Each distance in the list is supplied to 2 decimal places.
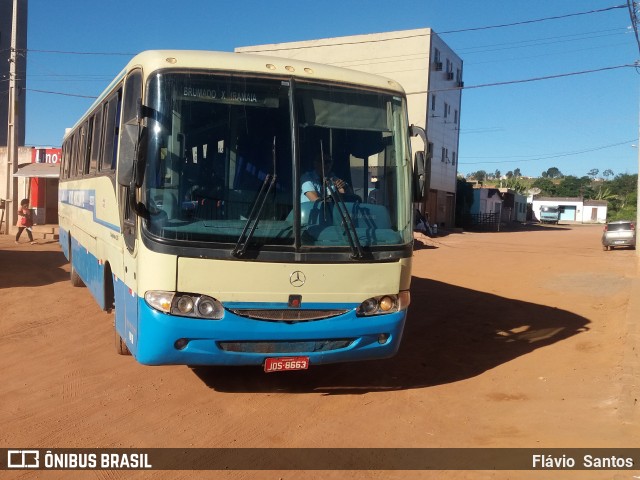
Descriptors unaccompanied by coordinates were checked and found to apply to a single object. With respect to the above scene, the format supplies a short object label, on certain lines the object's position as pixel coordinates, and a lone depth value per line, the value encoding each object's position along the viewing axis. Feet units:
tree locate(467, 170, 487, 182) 473.88
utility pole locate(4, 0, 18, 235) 74.59
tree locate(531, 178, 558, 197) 354.33
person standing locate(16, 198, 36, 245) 69.36
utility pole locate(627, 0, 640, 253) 64.66
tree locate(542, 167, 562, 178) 630.33
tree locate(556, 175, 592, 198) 348.79
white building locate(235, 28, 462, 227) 127.03
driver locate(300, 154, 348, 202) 17.95
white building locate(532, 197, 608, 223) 290.78
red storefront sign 93.10
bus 17.06
